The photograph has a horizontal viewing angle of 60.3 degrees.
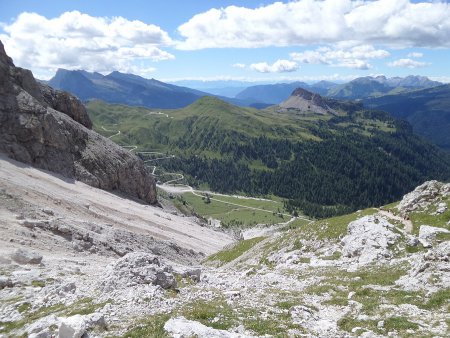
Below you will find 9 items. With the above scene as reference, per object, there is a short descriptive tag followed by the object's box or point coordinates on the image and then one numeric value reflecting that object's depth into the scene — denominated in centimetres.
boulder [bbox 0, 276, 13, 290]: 3256
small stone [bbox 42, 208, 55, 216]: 6600
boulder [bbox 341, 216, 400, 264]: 3797
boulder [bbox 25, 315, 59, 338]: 2009
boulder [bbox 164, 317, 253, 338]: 1897
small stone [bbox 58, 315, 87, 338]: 1898
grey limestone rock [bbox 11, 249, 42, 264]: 4212
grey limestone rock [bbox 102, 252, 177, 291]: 2753
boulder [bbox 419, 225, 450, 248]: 3703
